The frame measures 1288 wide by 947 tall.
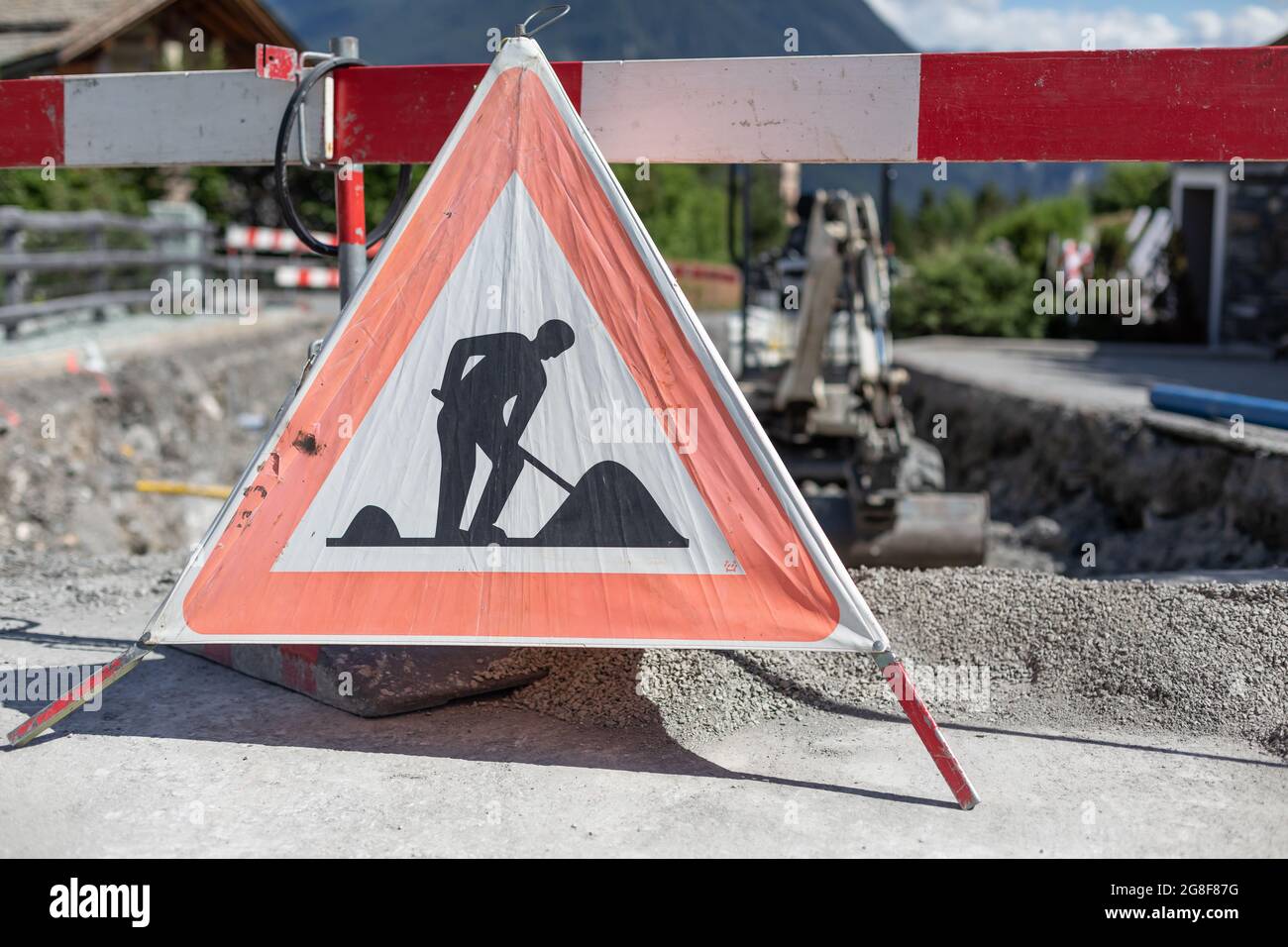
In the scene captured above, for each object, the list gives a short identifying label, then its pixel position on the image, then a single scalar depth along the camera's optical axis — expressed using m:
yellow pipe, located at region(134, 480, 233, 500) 7.75
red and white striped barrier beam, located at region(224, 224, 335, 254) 18.44
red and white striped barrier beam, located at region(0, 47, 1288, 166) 3.33
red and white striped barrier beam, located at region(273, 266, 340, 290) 19.28
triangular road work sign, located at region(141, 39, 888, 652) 3.08
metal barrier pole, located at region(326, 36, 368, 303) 3.82
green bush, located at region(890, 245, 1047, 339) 23.73
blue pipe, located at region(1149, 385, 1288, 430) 7.13
